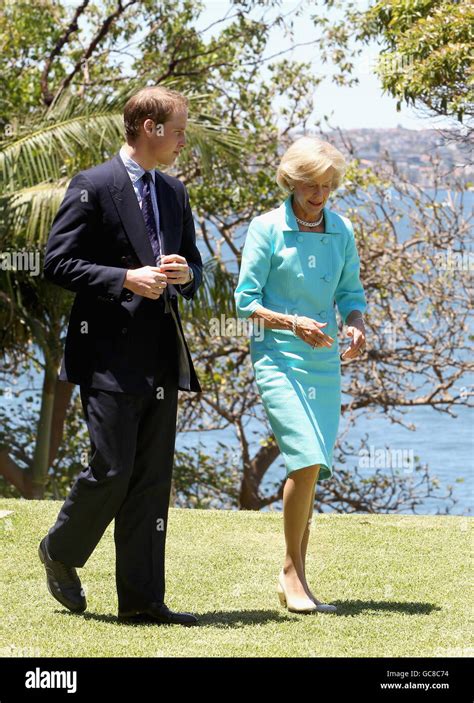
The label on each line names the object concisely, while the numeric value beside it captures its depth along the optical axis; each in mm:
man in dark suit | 8930
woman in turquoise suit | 9797
